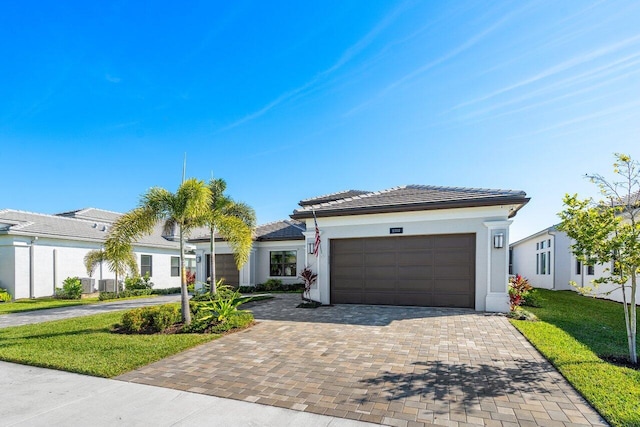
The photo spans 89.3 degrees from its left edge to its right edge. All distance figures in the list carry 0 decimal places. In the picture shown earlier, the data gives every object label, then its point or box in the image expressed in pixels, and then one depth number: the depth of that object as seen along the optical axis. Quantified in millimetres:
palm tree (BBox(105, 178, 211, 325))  8203
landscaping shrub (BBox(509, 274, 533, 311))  9977
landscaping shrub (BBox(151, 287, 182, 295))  19969
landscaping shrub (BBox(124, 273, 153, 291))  19000
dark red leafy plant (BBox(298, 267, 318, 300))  11828
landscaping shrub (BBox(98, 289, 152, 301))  16380
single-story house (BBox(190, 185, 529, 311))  9844
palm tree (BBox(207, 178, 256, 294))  9898
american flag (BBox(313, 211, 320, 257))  11836
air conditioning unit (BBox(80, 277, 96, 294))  17578
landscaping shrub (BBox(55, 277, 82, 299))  16500
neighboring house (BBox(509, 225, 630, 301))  15748
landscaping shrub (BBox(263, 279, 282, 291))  18234
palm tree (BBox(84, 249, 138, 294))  9070
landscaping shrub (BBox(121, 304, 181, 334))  7824
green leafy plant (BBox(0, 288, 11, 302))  15133
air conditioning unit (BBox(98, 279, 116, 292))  18078
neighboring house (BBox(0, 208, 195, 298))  15805
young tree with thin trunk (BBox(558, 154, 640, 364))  5179
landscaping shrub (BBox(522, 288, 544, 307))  11732
